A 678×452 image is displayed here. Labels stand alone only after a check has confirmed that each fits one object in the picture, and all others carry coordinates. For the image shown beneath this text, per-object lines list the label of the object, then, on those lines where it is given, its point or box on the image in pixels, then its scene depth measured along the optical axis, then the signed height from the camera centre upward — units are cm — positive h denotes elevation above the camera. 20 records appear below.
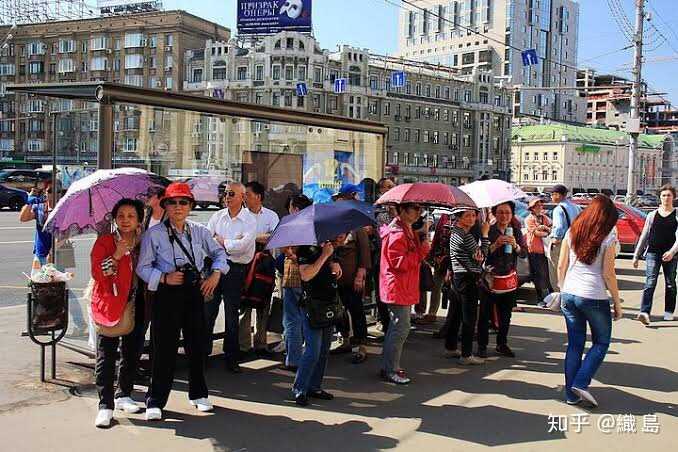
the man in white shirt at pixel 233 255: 684 -72
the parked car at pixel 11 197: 3475 -107
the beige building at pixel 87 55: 8450 +1476
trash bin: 613 -114
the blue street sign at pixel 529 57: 3703 +690
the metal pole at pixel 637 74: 2667 +444
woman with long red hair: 580 -83
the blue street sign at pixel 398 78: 7469 +1124
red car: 1855 -101
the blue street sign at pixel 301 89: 7681 +1019
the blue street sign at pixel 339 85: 7608 +1066
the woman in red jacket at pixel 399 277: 647 -86
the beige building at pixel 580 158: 11175 +498
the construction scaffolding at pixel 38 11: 8106 +1929
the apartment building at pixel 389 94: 8619 +1155
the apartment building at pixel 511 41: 12650 +2752
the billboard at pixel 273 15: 7706 +1825
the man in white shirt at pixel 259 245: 723 -66
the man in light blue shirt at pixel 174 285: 534 -80
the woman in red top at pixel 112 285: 527 -81
